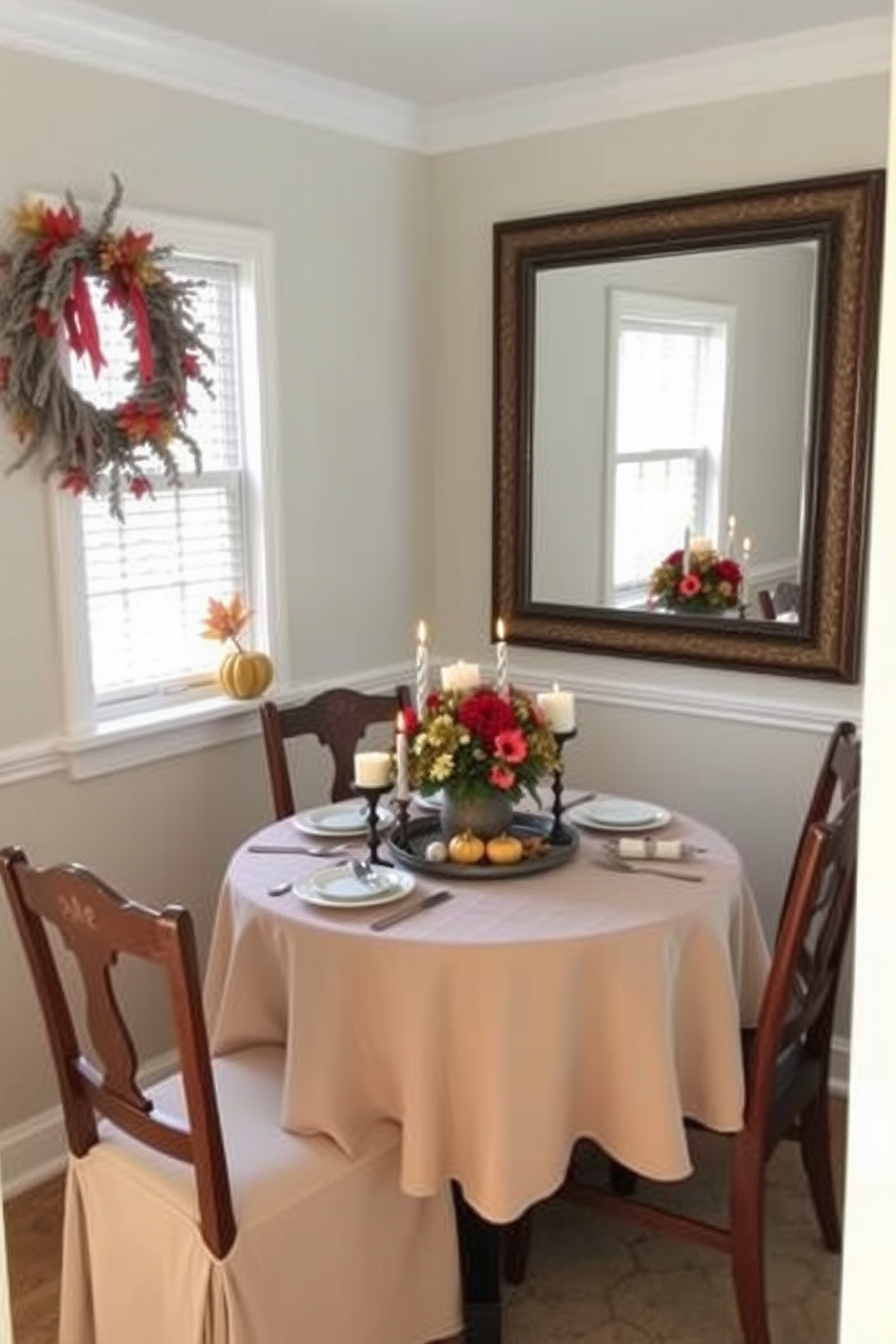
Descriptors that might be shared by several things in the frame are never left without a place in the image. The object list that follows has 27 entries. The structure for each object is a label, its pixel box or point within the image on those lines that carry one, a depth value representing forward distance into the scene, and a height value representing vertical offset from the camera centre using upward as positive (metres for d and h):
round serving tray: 2.36 -0.76
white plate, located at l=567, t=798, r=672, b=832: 2.64 -0.75
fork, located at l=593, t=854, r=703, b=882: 2.34 -0.77
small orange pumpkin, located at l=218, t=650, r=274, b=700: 3.19 -0.52
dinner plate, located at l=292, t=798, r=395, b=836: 2.65 -0.76
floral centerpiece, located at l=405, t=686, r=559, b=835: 2.31 -0.51
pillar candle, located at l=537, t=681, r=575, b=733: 2.48 -0.48
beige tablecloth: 2.03 -0.94
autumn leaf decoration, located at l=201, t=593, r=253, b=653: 3.20 -0.38
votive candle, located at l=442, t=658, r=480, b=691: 2.41 -0.40
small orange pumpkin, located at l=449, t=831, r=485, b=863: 2.40 -0.73
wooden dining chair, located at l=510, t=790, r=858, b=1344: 2.08 -1.09
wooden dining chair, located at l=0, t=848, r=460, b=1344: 1.82 -1.15
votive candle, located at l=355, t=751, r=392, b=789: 2.37 -0.57
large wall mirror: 3.01 +0.13
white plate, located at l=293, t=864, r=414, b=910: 2.21 -0.76
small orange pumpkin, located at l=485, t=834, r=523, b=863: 2.40 -0.74
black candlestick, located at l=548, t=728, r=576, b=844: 2.48 -0.67
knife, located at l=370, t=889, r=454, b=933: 2.13 -0.78
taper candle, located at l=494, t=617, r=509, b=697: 2.41 -0.39
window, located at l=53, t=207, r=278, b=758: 2.86 -0.16
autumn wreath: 2.58 +0.29
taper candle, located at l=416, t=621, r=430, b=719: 2.29 -0.37
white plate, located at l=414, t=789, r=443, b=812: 2.76 -0.74
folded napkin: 2.45 -0.75
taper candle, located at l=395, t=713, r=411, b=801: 2.38 -0.55
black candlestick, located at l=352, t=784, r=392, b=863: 2.39 -0.66
